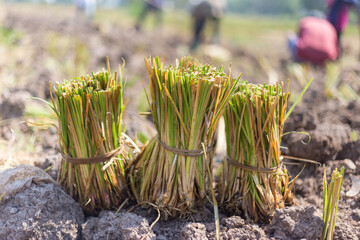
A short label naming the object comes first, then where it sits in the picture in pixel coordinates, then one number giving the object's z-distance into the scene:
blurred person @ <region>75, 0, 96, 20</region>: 10.34
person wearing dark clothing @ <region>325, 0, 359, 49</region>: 5.68
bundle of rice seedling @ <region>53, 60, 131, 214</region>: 1.40
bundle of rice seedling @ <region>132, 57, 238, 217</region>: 1.36
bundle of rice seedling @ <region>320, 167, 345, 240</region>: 1.29
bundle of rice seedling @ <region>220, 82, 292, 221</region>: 1.42
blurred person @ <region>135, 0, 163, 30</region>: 10.43
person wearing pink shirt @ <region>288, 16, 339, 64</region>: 5.27
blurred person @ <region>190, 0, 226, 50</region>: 8.10
